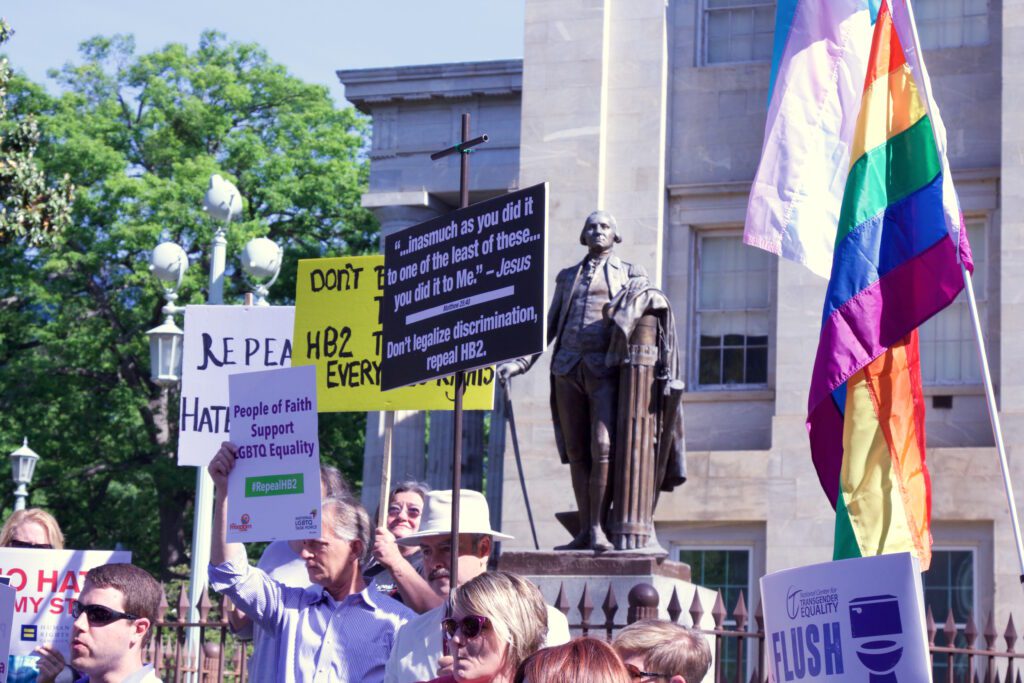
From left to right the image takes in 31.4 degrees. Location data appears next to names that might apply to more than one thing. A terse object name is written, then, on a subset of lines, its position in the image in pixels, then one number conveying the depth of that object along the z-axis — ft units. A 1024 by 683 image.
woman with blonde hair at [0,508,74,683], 27.04
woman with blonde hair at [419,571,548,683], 18.39
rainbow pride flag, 34.81
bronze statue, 39.52
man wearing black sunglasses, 20.26
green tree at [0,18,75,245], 62.69
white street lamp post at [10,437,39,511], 73.72
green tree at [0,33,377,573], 114.01
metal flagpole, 29.63
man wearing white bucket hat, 21.81
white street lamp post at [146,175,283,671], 50.14
